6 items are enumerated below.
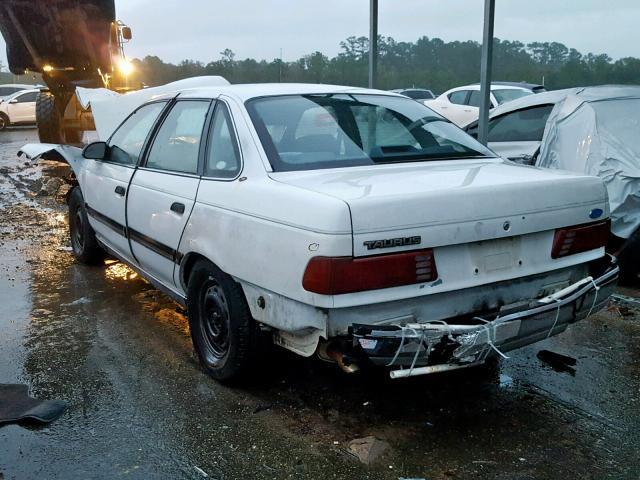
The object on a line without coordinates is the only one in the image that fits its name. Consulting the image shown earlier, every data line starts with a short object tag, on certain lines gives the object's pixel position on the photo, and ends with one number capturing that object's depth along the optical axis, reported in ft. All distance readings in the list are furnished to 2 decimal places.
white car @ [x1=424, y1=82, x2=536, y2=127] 42.29
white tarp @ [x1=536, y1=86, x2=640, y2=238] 17.07
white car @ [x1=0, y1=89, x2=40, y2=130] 79.41
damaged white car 9.22
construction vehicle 38.09
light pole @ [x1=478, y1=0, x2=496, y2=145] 21.39
